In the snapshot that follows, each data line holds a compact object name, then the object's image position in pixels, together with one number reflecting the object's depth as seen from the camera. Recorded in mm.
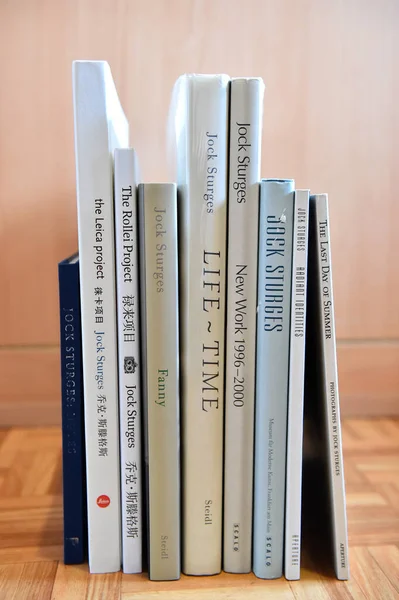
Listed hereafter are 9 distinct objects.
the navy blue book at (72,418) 468
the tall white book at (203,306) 449
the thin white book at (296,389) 457
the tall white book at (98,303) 440
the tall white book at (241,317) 454
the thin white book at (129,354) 450
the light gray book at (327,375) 463
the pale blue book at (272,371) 455
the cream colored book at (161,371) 450
